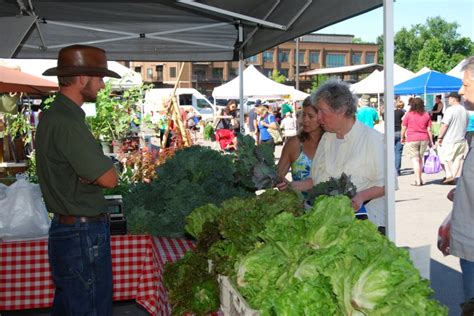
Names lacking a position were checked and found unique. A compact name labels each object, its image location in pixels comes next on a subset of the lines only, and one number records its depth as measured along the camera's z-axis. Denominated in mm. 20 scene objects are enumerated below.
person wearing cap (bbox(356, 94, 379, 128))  14396
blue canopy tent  19266
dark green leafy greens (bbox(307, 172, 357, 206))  3074
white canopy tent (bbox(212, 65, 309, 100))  22969
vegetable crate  2084
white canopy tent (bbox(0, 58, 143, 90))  11704
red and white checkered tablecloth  4332
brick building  92500
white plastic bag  4285
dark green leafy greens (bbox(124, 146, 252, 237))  4020
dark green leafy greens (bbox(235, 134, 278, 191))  3455
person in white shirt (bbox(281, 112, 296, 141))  22859
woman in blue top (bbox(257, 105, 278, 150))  16473
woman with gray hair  3537
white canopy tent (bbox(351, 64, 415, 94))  21516
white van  47106
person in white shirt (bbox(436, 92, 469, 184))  11305
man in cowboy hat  2869
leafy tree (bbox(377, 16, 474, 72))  107188
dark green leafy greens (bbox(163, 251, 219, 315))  2703
